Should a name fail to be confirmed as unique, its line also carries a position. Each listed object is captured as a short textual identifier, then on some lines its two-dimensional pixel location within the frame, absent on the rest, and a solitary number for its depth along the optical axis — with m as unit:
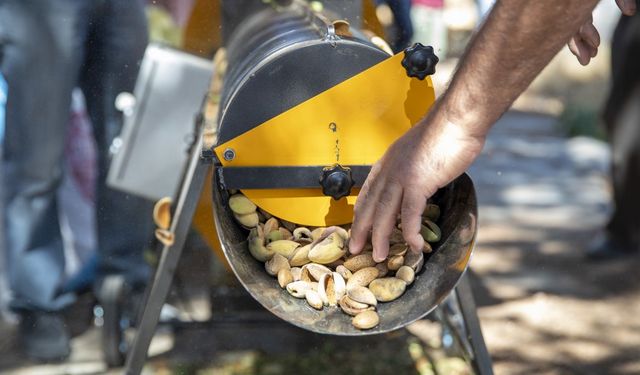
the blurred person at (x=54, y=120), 2.29
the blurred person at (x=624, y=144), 3.25
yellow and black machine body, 1.49
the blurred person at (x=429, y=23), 2.28
